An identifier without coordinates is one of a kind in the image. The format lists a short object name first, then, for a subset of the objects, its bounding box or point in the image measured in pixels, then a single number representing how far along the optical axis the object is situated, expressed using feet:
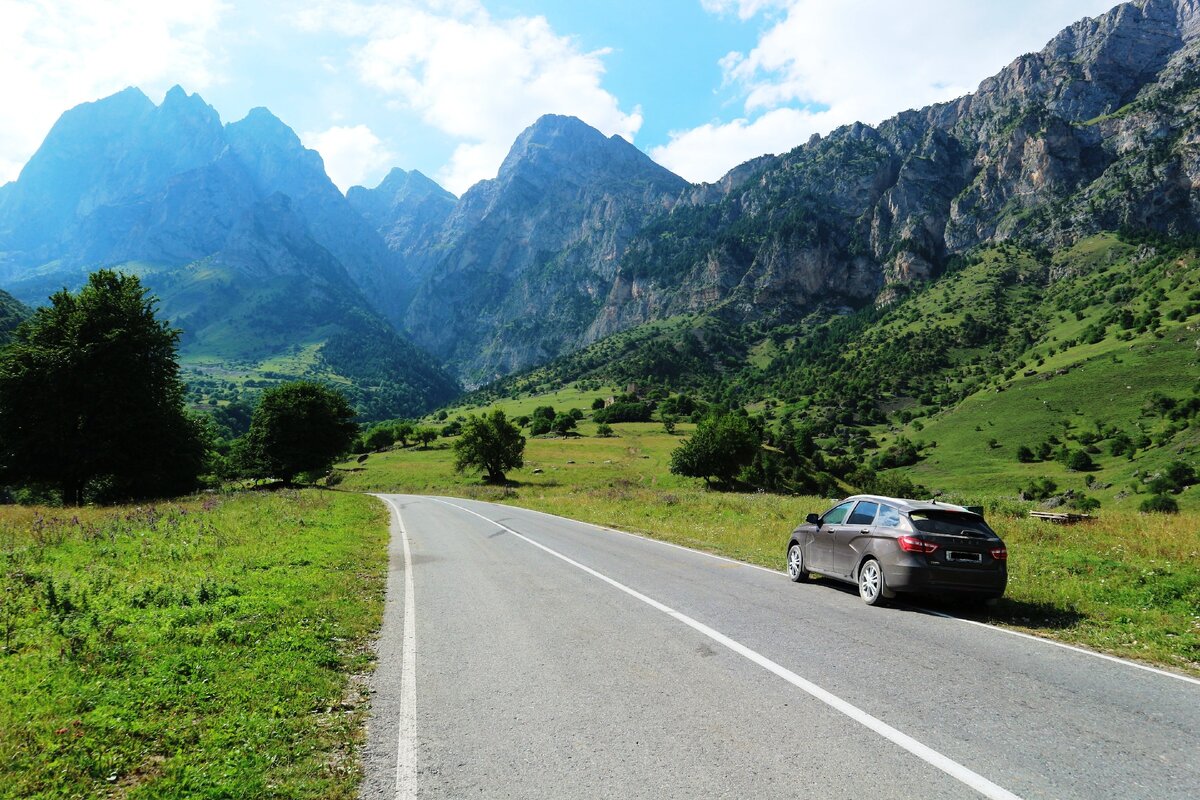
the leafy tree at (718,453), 242.17
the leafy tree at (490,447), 234.17
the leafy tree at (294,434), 185.57
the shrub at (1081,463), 273.54
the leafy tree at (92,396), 93.61
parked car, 33.73
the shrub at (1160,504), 163.63
